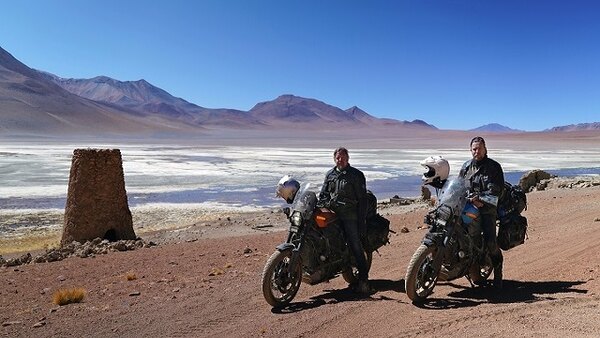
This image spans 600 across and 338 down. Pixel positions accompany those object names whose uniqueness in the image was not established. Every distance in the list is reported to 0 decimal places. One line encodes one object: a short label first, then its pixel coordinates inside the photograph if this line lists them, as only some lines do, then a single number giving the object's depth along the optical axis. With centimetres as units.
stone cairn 1130
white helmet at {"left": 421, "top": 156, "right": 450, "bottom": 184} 605
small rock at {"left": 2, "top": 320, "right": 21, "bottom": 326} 589
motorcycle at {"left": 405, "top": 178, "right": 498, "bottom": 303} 535
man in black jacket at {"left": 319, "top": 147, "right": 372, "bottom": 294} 583
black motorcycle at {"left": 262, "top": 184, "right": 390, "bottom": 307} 551
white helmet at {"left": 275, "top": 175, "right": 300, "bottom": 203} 616
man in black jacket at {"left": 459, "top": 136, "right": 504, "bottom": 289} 551
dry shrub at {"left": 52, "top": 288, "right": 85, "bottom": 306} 654
